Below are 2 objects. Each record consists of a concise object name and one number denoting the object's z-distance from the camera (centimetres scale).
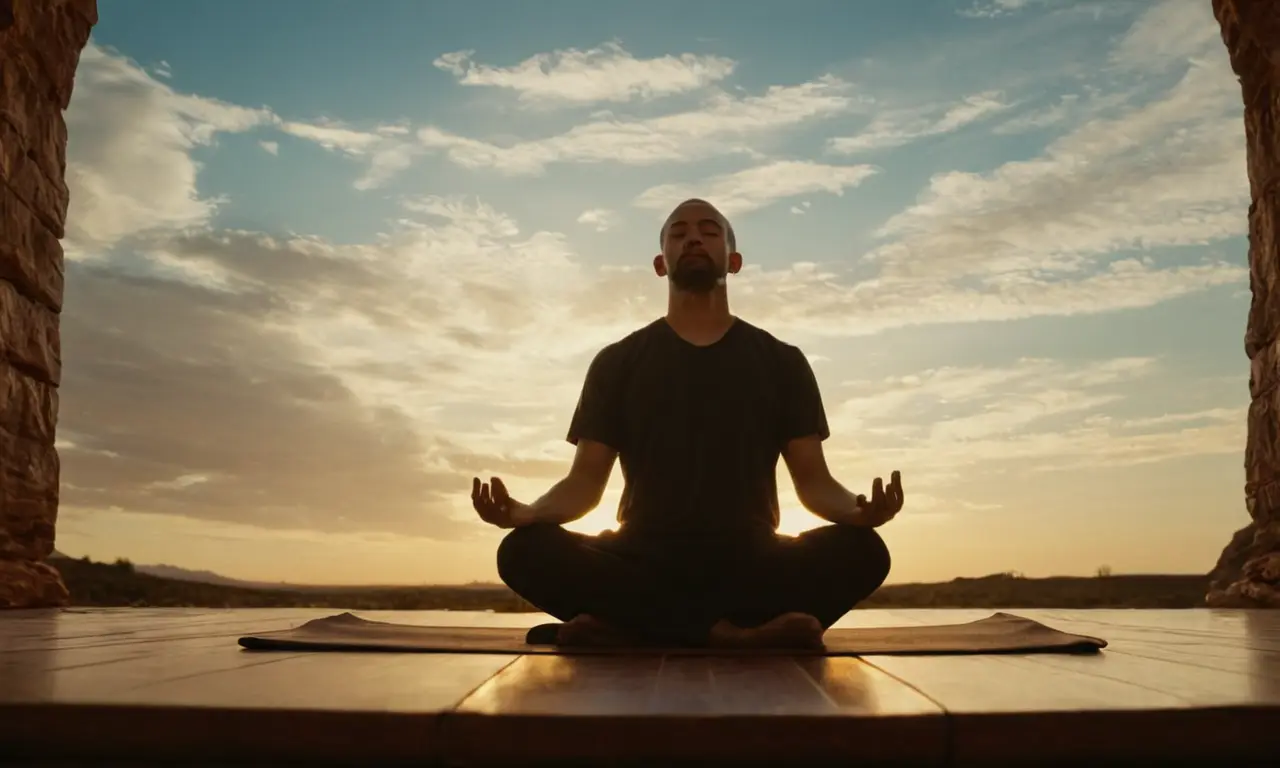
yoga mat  255
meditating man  279
